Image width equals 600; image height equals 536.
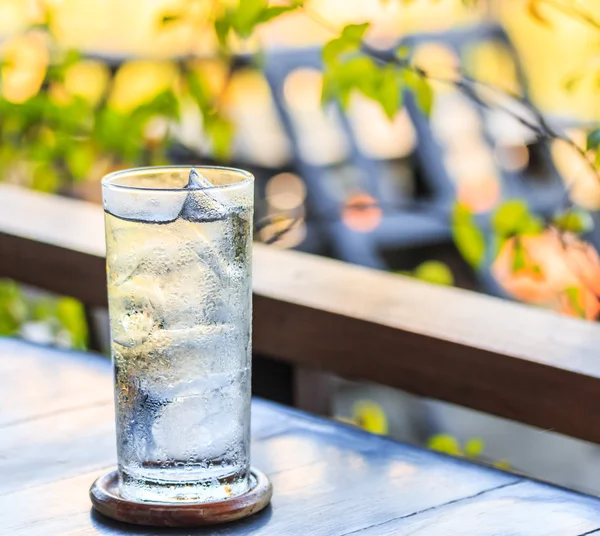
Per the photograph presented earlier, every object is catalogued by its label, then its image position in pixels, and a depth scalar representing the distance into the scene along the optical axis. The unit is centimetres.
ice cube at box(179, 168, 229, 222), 104
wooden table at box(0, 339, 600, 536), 106
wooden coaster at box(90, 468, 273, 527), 106
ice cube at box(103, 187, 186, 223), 104
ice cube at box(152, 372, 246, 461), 106
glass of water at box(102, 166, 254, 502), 105
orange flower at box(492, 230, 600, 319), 144
